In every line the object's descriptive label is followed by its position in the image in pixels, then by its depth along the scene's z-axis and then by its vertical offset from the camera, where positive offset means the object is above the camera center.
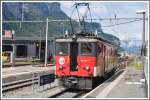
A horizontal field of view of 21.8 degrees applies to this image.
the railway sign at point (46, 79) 18.02 -1.23
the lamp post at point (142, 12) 31.45 +3.40
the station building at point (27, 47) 66.31 +1.13
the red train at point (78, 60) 18.58 -0.32
